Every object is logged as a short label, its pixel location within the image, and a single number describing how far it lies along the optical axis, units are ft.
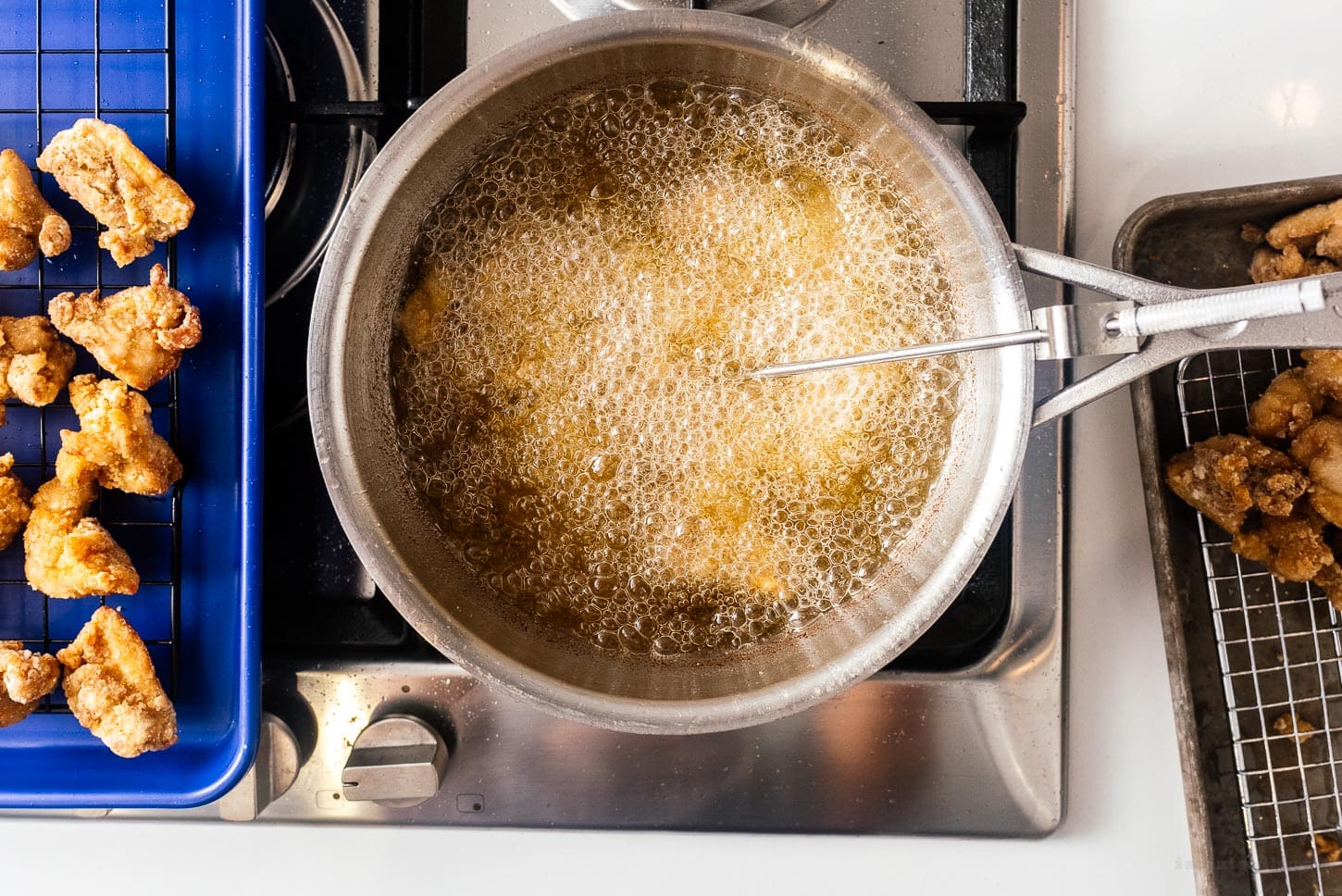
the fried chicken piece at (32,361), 2.52
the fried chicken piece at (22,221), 2.51
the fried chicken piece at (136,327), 2.49
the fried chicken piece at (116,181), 2.49
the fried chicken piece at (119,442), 2.49
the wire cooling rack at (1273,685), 2.84
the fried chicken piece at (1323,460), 2.61
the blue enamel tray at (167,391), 2.65
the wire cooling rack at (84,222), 2.67
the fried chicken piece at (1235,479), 2.61
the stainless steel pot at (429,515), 2.11
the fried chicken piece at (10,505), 2.57
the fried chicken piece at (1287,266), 2.71
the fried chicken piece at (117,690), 2.51
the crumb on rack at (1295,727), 2.84
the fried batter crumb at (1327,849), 2.85
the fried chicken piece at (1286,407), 2.69
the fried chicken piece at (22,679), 2.49
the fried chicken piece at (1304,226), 2.64
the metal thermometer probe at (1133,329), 1.85
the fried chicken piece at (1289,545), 2.66
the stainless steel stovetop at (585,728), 2.76
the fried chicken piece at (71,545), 2.50
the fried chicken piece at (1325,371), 2.65
